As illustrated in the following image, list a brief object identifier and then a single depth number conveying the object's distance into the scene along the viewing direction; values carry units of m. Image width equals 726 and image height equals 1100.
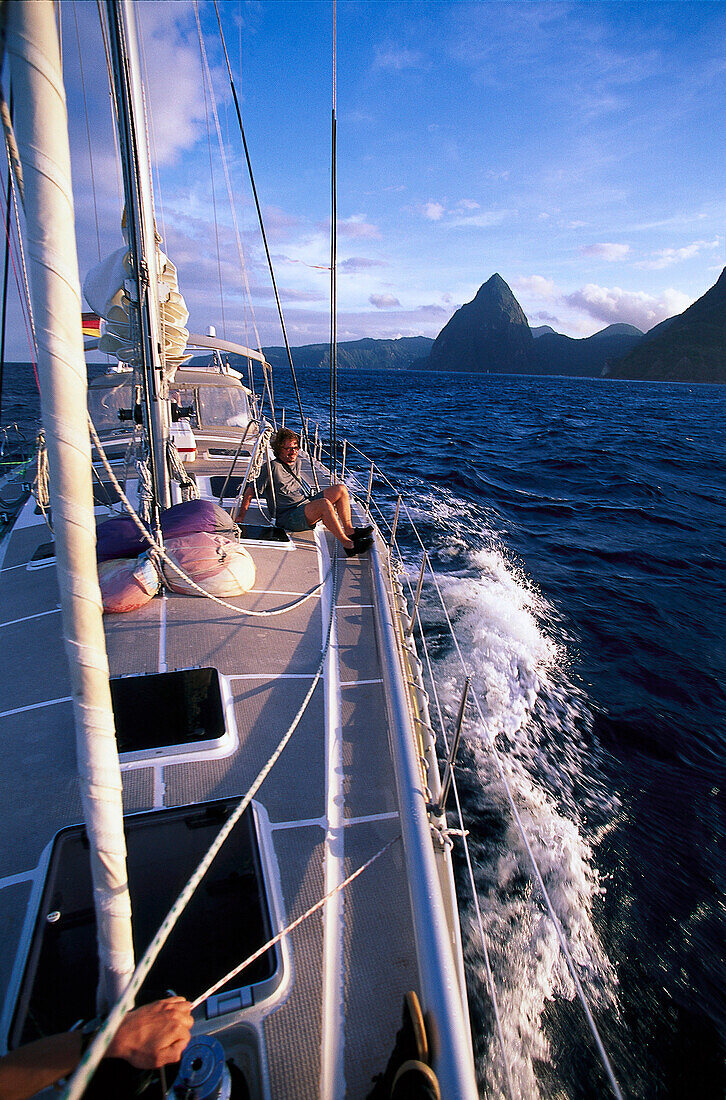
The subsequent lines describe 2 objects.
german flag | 10.62
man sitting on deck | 4.76
